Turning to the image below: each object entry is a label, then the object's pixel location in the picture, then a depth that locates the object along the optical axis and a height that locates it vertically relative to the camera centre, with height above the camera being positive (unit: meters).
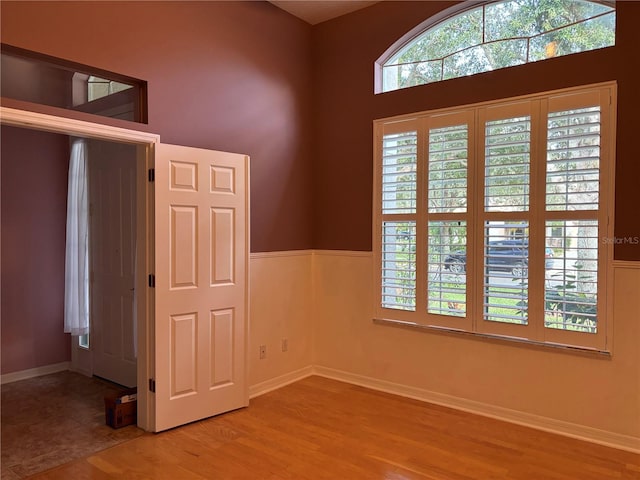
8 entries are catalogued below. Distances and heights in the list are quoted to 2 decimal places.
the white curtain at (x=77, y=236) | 4.42 -0.04
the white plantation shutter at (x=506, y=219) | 3.29 +0.10
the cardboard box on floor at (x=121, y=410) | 3.25 -1.30
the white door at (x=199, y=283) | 3.17 -0.38
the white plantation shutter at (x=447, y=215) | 3.58 +0.15
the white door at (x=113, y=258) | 4.09 -0.24
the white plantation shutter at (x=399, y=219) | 3.85 +0.12
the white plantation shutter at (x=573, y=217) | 3.03 +0.11
